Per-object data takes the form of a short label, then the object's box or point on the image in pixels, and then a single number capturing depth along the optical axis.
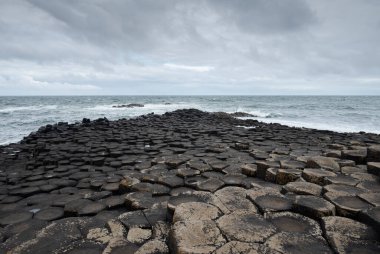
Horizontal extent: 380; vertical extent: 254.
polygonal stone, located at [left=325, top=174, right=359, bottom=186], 3.60
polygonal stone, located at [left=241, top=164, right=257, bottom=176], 4.66
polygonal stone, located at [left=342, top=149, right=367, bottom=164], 4.89
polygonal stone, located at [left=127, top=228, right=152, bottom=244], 2.74
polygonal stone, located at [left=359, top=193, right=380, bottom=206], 2.89
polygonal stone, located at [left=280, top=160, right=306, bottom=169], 4.64
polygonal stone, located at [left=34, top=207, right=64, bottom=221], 3.68
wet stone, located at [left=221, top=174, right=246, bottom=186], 4.27
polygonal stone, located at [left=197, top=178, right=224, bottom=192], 4.09
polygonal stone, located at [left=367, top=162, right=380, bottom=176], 3.91
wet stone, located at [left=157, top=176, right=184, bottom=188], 4.51
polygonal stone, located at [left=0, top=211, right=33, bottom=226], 3.62
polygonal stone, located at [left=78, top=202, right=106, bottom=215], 3.71
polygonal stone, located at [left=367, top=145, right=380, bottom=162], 4.59
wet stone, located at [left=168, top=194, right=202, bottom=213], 3.15
